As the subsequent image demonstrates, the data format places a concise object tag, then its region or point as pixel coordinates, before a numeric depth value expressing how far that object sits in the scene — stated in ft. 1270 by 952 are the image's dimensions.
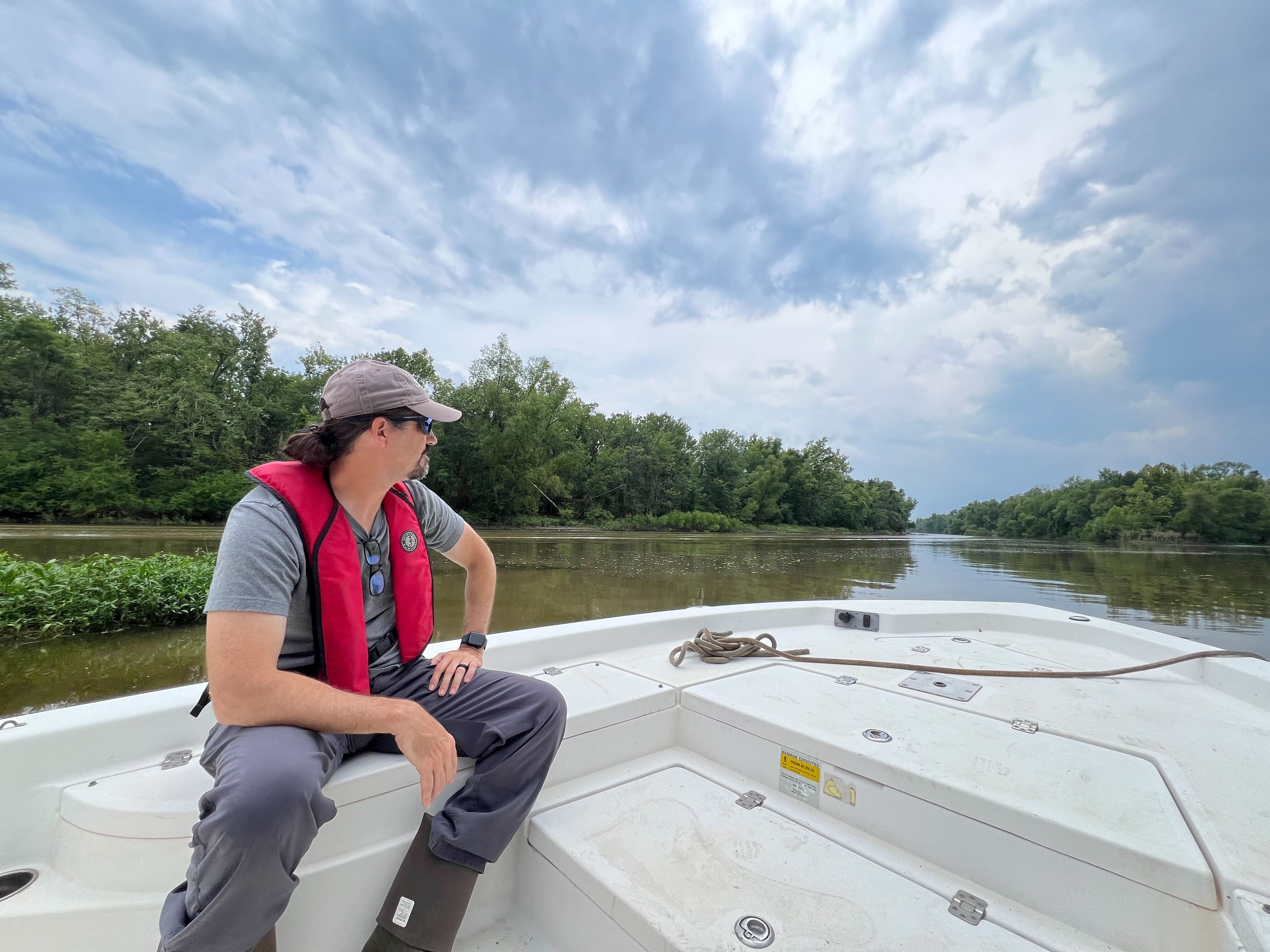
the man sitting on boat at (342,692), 2.61
